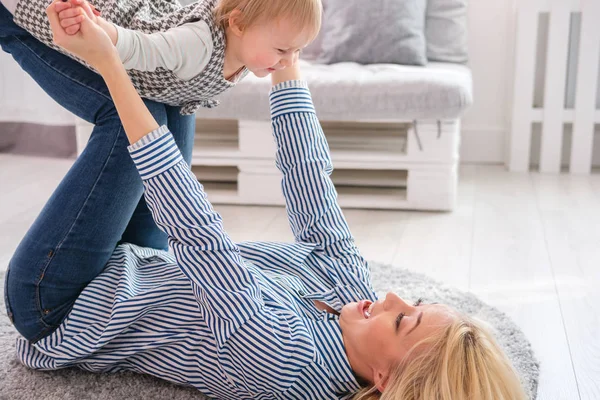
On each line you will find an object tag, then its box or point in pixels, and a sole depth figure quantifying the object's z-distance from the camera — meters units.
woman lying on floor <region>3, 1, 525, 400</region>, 1.08
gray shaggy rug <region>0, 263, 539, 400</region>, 1.29
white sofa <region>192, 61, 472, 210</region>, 2.42
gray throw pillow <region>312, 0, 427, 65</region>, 2.78
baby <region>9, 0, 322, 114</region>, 1.22
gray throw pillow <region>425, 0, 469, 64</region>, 2.98
